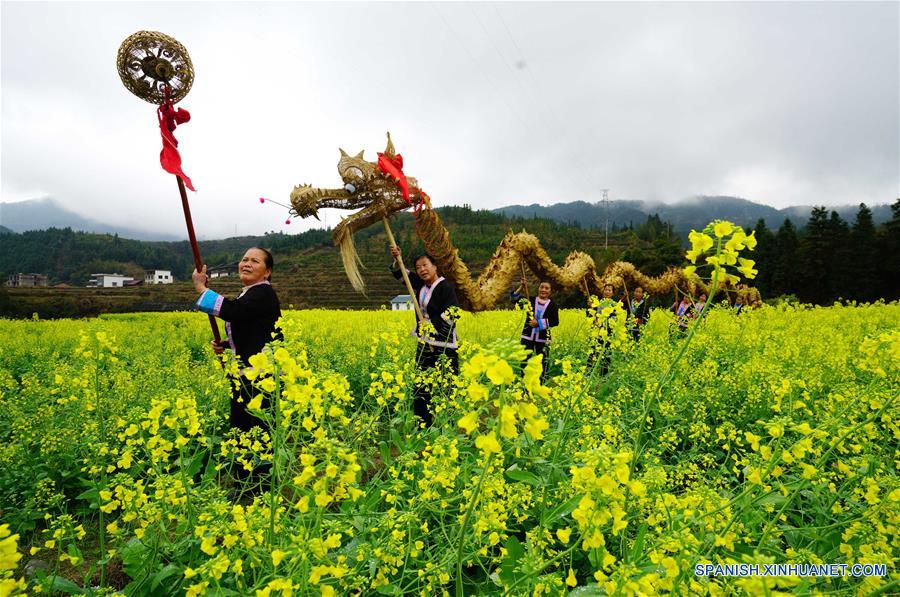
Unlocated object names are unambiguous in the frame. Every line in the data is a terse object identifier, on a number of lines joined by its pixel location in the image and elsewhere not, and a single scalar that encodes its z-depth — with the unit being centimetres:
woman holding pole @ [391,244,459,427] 472
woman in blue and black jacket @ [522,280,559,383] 648
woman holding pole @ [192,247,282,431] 324
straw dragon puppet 424
